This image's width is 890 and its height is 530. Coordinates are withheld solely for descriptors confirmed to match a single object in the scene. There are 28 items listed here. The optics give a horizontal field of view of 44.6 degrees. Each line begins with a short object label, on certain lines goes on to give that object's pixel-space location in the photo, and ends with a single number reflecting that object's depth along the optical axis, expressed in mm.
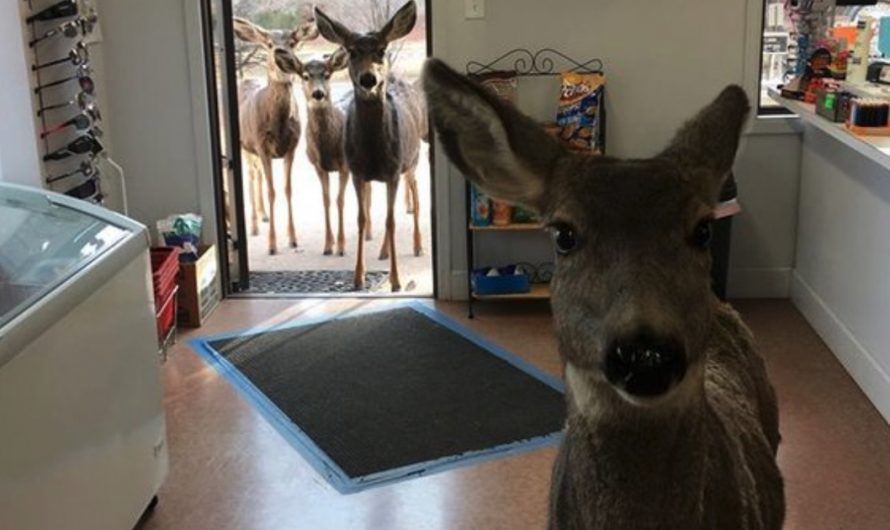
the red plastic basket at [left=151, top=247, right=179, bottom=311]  4195
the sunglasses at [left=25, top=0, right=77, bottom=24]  3967
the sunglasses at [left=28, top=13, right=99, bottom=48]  3998
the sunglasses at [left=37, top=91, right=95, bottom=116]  4223
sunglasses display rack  3998
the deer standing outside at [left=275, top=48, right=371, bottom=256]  5281
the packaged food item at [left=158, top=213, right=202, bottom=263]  4664
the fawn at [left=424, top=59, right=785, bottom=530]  1306
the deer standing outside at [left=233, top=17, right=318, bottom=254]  5254
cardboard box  4586
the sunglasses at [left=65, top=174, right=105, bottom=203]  4180
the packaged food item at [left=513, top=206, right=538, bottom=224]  4648
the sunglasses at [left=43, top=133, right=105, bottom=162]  4105
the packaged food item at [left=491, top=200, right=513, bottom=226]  4621
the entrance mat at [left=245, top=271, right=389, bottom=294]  5117
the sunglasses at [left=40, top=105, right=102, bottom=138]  4094
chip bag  4453
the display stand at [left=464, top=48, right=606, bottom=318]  4637
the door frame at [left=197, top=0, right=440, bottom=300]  4762
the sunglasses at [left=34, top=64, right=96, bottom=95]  4207
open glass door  4824
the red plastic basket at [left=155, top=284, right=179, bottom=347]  4250
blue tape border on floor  3320
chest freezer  2264
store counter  3697
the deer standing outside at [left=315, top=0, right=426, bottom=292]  4781
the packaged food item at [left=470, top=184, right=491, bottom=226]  4625
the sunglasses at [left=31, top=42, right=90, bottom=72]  4160
